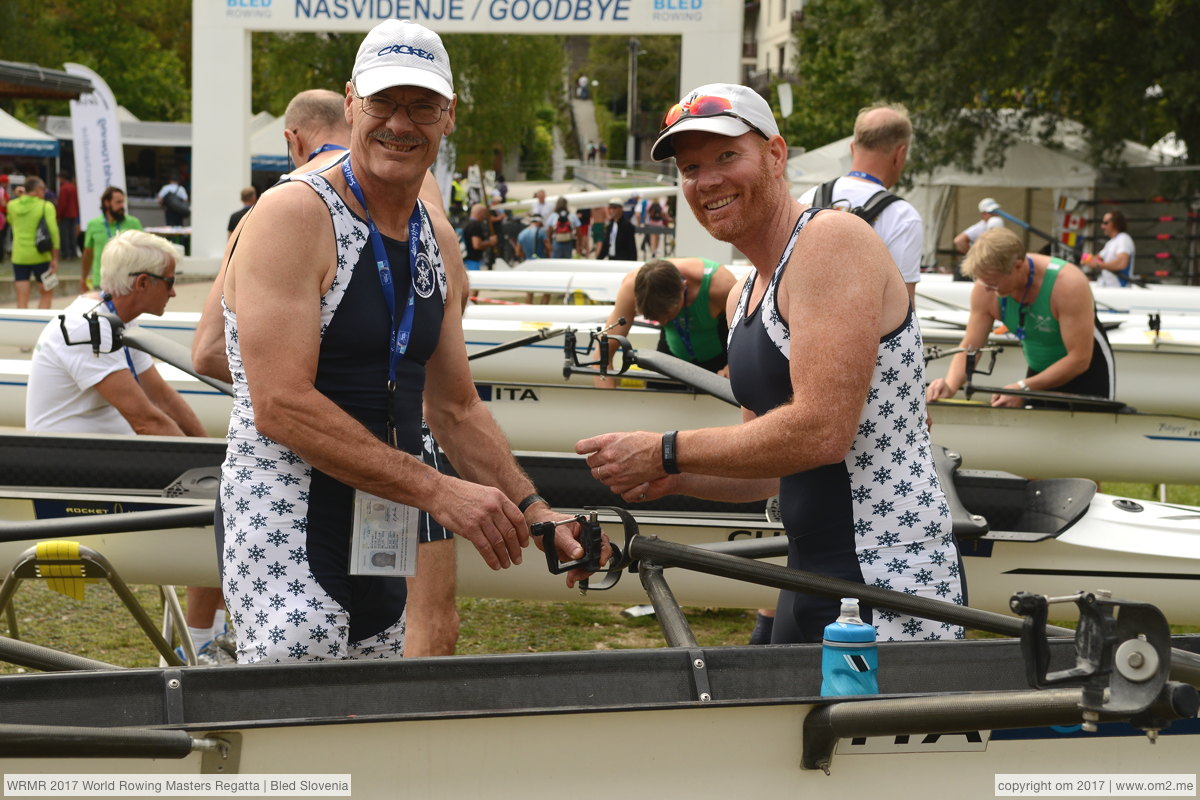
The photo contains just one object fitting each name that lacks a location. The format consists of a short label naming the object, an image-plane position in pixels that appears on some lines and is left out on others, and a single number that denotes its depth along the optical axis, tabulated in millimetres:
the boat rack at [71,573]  3648
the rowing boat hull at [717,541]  4719
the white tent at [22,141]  25328
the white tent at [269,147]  27984
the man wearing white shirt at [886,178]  5398
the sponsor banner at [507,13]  17984
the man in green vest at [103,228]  14883
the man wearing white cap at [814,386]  2273
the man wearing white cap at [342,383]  2365
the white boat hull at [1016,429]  6988
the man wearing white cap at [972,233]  18375
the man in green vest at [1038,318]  5977
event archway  18016
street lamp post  70500
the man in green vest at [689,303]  6039
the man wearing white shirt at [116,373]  4801
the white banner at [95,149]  21594
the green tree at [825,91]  35188
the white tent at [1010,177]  22750
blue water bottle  2180
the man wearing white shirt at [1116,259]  16047
